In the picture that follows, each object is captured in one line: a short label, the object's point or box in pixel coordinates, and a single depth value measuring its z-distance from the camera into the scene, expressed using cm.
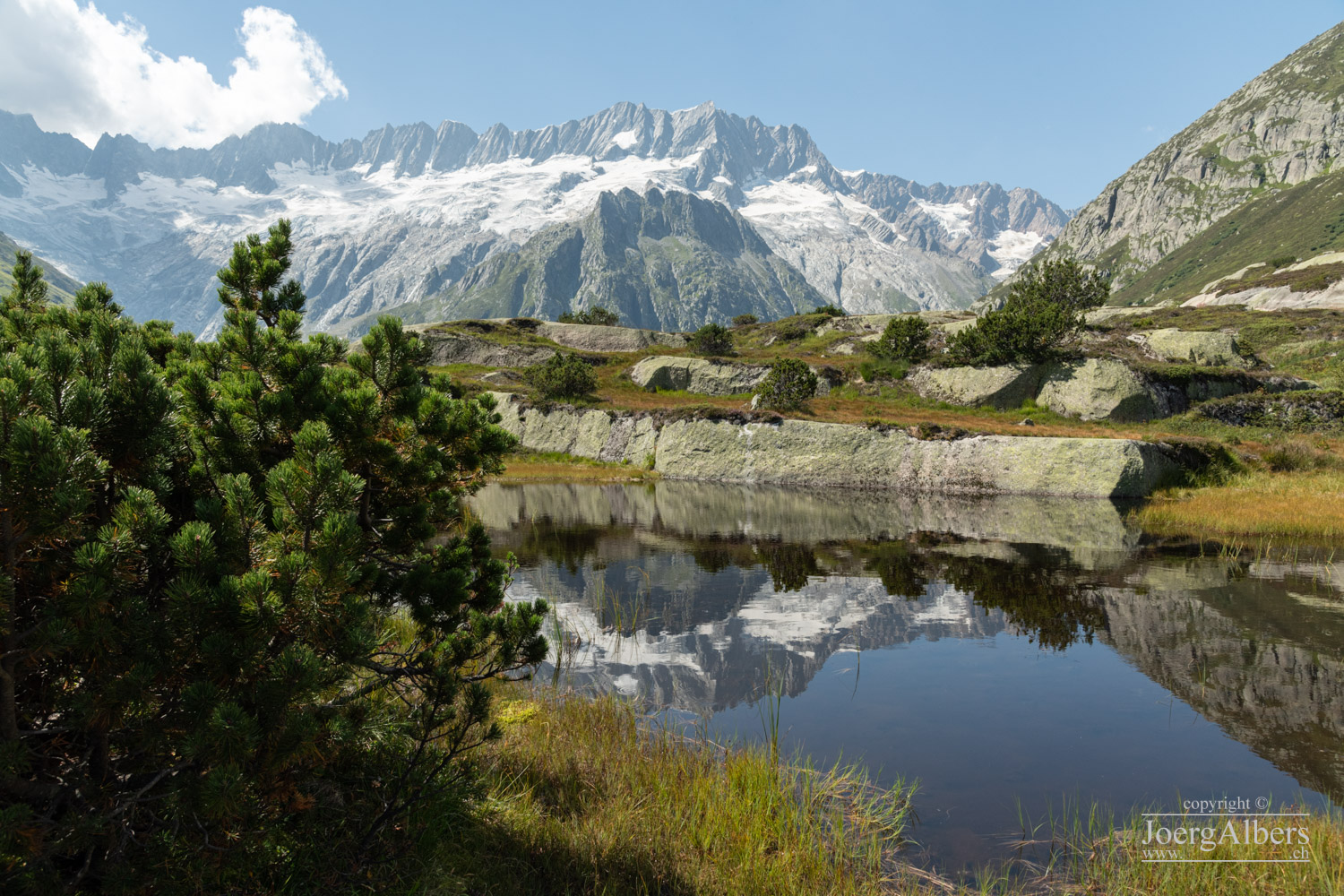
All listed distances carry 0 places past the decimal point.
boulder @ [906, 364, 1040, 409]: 3856
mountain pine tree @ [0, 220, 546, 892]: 245
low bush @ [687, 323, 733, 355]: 6156
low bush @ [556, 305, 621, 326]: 8969
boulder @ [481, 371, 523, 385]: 5559
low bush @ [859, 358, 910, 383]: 4472
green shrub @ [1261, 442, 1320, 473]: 2538
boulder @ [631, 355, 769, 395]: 5012
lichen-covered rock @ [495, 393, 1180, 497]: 2588
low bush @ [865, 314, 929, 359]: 4622
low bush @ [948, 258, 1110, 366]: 3828
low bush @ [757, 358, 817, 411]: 3856
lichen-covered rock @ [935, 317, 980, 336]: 4650
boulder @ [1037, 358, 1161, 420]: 3472
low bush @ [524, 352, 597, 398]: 4778
